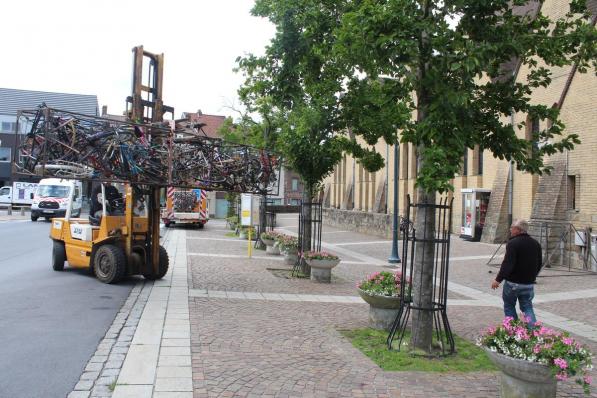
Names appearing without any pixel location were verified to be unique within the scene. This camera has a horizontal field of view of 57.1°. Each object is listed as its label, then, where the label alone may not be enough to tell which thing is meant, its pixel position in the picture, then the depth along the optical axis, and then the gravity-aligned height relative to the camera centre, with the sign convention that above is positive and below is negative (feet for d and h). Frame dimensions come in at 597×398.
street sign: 65.05 -0.43
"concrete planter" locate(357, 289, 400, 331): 25.03 -4.59
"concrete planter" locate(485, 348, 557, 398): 14.92 -4.53
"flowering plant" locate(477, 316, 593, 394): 14.61 -3.71
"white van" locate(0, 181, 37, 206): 151.02 +1.82
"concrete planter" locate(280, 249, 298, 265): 52.78 -4.67
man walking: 23.88 -2.45
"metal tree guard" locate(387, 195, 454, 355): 21.88 -3.81
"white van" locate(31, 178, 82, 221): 112.37 +0.16
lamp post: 59.83 -2.17
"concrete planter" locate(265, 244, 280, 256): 63.98 -5.00
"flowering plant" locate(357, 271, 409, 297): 25.26 -3.48
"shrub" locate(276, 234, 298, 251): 52.85 -3.47
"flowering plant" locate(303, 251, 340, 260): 41.52 -3.60
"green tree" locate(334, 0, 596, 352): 19.26 +5.42
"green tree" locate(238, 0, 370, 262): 39.24 +8.88
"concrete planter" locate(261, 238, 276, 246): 65.22 -4.13
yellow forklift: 39.24 -2.80
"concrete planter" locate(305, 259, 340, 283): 41.52 -4.61
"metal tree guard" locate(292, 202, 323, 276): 45.65 -2.31
